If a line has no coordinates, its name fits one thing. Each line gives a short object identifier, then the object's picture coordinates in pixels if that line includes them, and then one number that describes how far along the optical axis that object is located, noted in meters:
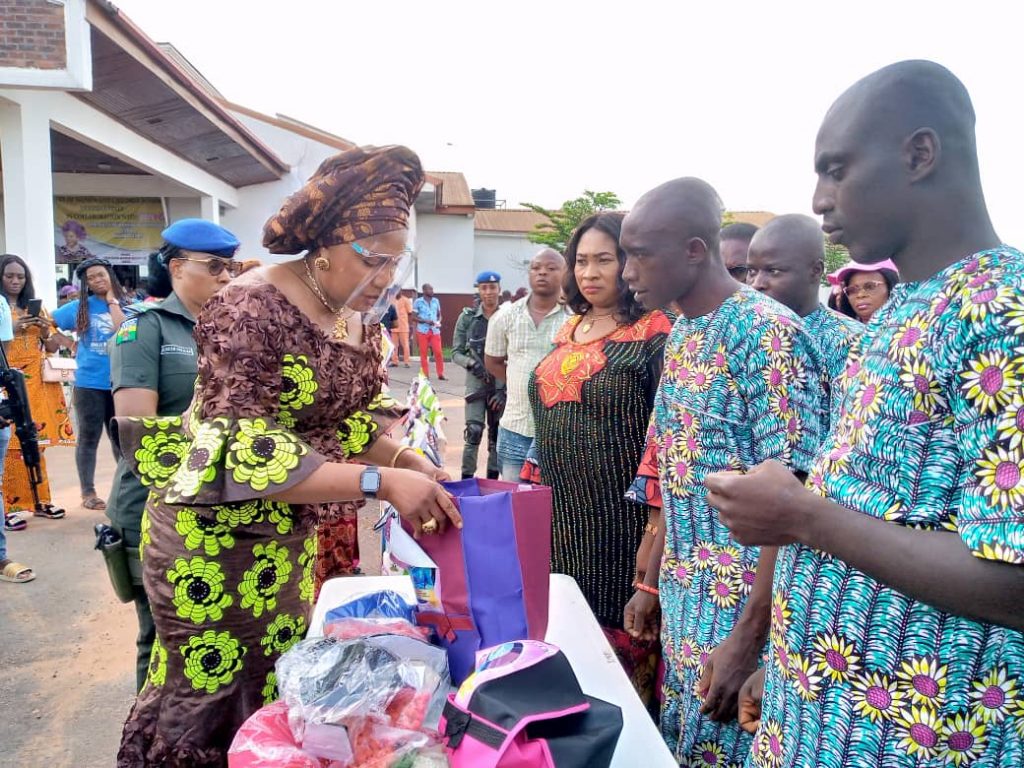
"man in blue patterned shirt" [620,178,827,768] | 1.56
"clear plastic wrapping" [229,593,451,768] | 1.23
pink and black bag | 1.12
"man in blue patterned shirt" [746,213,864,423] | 2.68
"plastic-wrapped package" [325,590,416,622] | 1.76
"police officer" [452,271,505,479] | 6.14
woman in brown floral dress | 1.54
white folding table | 1.41
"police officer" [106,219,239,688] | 2.48
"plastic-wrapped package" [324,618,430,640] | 1.58
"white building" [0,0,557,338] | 7.28
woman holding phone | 5.26
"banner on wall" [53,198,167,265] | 14.66
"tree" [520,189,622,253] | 24.67
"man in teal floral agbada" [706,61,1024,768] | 0.85
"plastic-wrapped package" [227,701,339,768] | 1.21
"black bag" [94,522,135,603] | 2.34
